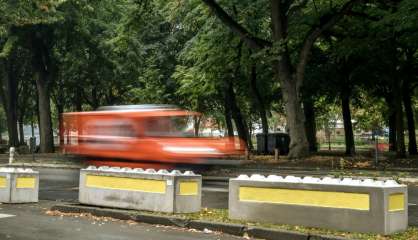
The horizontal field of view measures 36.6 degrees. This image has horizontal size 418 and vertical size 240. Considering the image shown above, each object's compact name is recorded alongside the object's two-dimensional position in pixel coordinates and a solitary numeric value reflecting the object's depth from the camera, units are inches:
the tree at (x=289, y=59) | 1097.4
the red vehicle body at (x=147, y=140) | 725.3
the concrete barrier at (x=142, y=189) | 445.7
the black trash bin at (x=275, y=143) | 1423.5
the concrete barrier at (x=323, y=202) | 355.9
